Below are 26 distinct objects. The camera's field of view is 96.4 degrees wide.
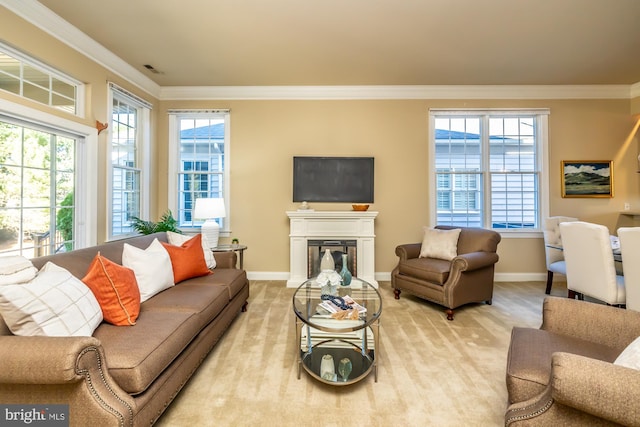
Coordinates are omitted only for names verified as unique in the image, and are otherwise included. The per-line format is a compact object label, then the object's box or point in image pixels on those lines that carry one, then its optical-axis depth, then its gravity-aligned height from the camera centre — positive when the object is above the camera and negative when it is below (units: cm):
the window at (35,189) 241 +23
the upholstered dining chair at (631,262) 216 -37
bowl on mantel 408 +10
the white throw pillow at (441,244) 344 -37
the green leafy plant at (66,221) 289 -7
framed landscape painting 424 +53
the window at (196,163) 439 +80
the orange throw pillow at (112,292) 166 -46
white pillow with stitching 127 -44
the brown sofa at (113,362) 109 -68
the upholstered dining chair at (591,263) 245 -45
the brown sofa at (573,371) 90 -63
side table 350 -43
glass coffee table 178 -95
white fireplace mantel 405 -28
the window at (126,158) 353 +75
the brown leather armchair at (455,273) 296 -65
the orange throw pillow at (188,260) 256 -42
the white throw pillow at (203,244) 291 -30
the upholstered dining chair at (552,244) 359 -38
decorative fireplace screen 402 -52
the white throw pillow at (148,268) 214 -42
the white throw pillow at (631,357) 101 -52
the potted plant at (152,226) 360 -15
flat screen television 426 +54
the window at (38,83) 238 +123
